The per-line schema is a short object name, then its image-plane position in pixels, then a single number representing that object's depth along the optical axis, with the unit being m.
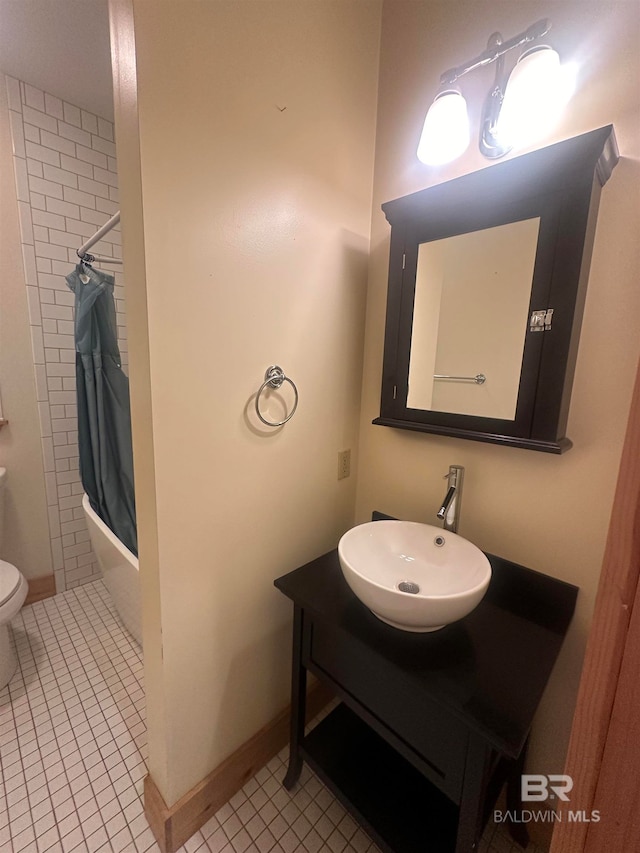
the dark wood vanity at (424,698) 0.71
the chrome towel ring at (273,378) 1.04
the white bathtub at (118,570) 1.50
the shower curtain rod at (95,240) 1.28
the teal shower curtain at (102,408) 1.70
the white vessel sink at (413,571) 0.76
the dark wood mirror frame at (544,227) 0.80
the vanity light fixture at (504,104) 0.84
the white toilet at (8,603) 1.42
